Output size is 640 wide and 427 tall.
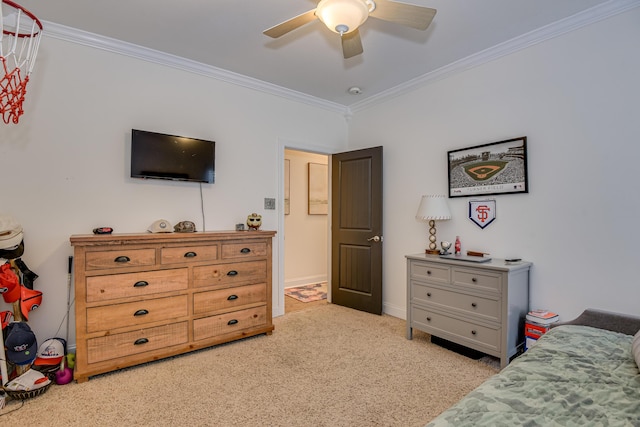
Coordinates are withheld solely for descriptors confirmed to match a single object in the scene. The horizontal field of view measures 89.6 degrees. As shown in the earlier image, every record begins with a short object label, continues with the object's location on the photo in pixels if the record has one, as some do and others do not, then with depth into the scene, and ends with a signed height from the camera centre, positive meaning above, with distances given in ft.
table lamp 10.42 +0.17
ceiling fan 5.58 +3.67
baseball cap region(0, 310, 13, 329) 7.39 -2.37
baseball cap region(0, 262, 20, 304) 7.02 -1.52
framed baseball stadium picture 9.12 +1.41
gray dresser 8.07 -2.40
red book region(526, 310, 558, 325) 7.98 -2.55
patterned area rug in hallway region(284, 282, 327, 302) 15.26 -3.90
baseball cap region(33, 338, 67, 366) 7.57 -3.29
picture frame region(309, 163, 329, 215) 18.21 +1.53
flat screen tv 9.32 +1.78
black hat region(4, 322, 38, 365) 7.02 -2.83
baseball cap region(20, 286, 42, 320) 7.53 -2.01
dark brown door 12.79 -0.60
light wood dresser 7.61 -2.11
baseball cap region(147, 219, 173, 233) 9.14 -0.33
